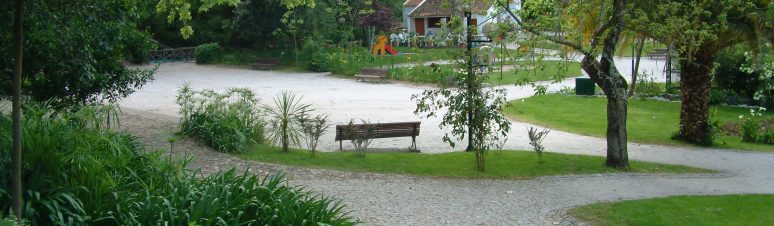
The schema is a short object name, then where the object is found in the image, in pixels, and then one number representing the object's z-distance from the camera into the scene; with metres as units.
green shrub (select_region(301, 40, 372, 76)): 38.34
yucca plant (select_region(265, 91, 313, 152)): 15.25
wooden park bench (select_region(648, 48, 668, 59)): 49.15
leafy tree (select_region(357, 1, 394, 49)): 46.50
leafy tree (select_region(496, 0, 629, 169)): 13.55
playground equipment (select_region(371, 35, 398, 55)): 46.28
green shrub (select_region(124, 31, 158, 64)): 15.07
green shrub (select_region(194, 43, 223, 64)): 44.00
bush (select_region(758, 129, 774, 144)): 20.31
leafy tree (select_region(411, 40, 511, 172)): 14.05
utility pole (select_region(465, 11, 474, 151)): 14.20
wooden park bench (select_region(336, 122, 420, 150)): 15.91
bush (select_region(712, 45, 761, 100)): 27.48
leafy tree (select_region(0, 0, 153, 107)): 7.61
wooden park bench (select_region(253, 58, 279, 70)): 41.56
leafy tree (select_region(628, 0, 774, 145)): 14.02
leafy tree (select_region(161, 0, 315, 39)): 11.80
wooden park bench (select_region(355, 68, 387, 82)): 35.53
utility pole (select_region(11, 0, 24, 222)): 6.27
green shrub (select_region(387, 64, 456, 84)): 33.59
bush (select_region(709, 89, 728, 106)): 27.95
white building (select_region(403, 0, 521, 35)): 57.31
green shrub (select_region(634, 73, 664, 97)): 29.83
